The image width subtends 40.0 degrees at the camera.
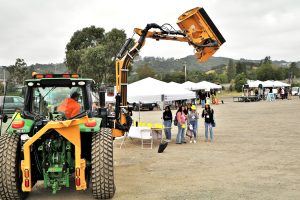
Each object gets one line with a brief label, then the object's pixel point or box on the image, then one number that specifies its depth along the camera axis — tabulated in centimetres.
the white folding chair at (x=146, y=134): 1457
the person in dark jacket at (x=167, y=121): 1576
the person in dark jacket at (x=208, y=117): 1576
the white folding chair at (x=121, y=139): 1498
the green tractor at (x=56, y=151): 692
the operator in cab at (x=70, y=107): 763
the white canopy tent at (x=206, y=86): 4425
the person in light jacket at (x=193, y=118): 1594
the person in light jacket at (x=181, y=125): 1537
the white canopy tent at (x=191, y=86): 4350
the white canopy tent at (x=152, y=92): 1620
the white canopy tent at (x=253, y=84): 4748
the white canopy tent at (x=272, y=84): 4990
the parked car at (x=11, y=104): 2755
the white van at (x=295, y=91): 6448
